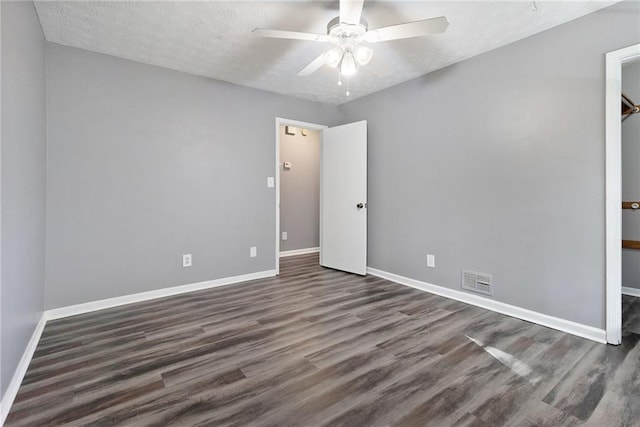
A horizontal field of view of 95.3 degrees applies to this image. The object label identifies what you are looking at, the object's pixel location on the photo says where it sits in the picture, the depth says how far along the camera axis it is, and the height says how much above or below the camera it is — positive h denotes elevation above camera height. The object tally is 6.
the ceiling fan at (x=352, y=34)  1.78 +1.20
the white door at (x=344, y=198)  3.81 +0.21
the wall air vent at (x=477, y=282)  2.73 -0.68
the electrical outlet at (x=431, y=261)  3.17 -0.53
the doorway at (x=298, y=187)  5.19 +0.48
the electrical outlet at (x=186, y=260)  3.15 -0.50
